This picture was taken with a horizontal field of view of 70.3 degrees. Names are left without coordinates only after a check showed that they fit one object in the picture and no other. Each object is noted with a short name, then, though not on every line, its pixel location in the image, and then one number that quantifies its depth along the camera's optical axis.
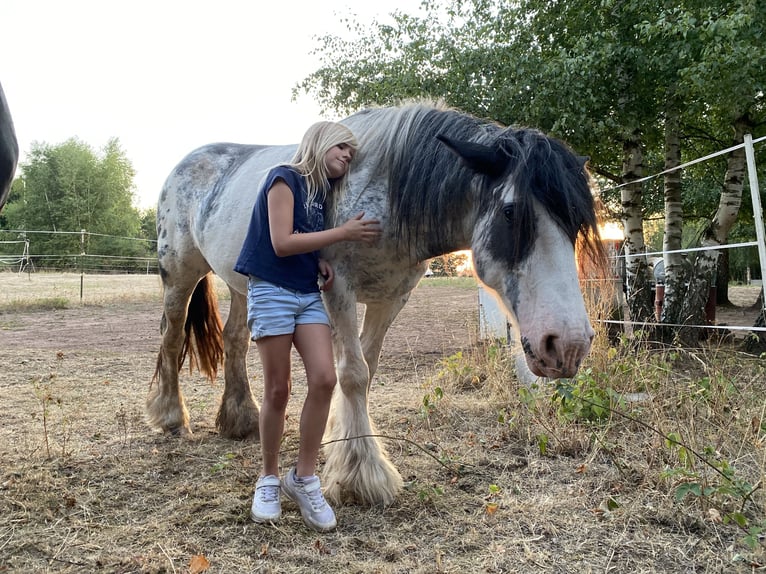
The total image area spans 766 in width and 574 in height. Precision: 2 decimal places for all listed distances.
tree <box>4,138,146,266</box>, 44.19
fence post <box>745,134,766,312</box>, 4.32
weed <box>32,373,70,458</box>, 3.30
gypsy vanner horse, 2.17
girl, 2.35
